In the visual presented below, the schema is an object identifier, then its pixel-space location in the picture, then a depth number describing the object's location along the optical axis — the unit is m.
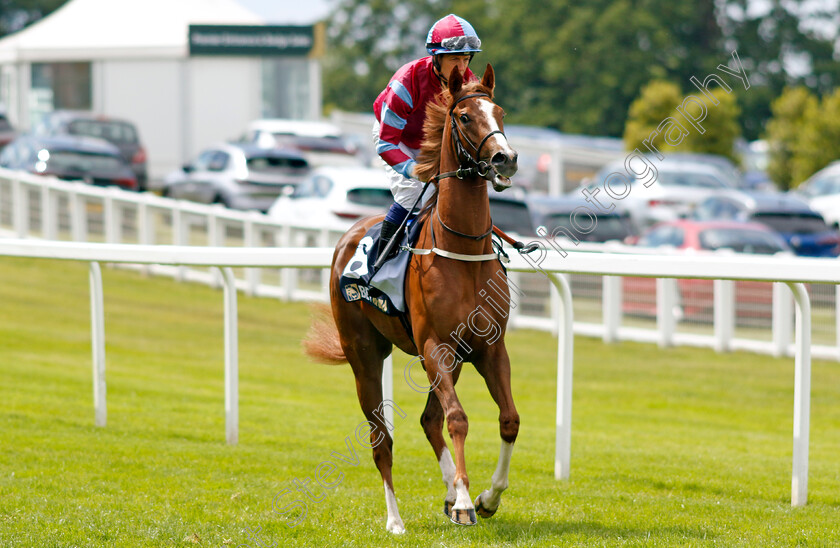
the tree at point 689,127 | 40.06
